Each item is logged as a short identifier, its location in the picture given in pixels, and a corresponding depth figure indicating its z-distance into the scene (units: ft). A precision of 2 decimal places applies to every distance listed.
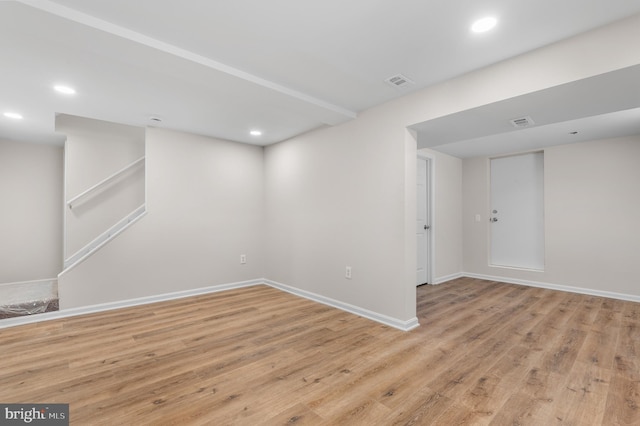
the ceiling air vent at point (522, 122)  8.99
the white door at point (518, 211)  16.80
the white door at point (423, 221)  16.74
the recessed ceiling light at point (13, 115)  11.01
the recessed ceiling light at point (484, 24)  6.08
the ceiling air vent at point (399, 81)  8.65
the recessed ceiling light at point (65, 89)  8.98
